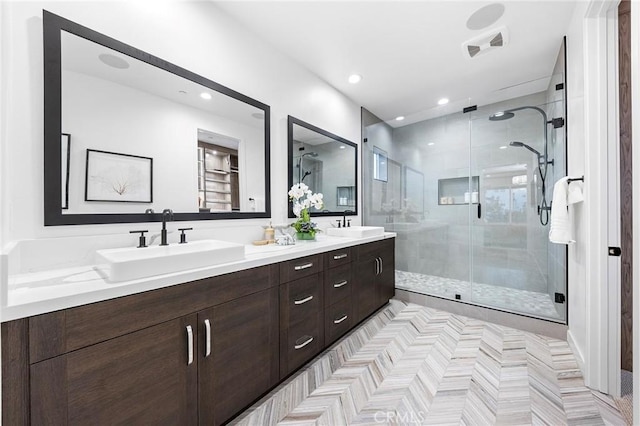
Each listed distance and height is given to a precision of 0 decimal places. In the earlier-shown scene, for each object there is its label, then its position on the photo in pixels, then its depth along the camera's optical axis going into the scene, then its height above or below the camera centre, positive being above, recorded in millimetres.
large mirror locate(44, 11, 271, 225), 1170 +424
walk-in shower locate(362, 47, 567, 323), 2701 +177
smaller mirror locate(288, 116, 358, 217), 2422 +504
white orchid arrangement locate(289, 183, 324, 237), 2225 +70
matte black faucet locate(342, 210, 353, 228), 3012 -64
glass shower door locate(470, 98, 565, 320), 2744 +56
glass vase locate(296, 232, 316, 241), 2215 -195
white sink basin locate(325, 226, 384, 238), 2486 -189
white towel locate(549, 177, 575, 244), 1839 -22
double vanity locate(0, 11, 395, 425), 818 -248
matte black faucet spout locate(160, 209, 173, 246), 1421 -55
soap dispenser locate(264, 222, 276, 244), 2068 -171
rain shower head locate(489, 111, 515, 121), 2879 +1080
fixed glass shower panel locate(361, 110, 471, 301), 3254 +242
